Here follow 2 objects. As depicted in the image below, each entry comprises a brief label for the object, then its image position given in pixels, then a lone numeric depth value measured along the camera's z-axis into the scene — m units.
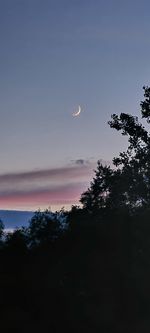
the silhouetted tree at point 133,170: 47.69
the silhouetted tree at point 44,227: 61.84
